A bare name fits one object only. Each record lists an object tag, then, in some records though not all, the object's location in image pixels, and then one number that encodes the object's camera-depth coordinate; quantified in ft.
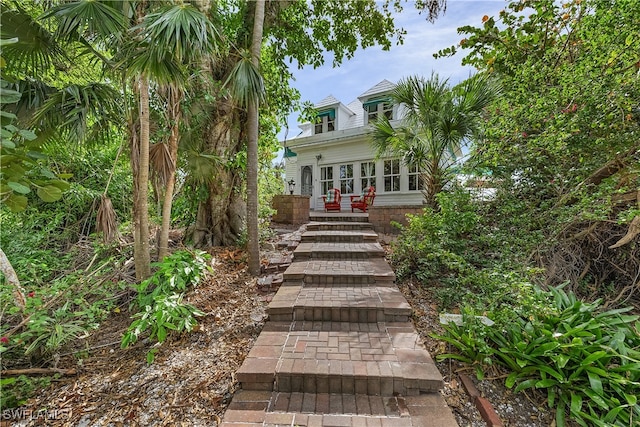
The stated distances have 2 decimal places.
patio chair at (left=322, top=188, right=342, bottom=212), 30.33
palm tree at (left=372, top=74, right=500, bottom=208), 15.99
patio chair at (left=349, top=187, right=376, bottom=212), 26.40
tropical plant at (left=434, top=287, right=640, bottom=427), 5.96
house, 30.94
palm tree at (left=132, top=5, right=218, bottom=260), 8.52
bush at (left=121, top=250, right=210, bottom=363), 8.41
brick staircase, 5.83
